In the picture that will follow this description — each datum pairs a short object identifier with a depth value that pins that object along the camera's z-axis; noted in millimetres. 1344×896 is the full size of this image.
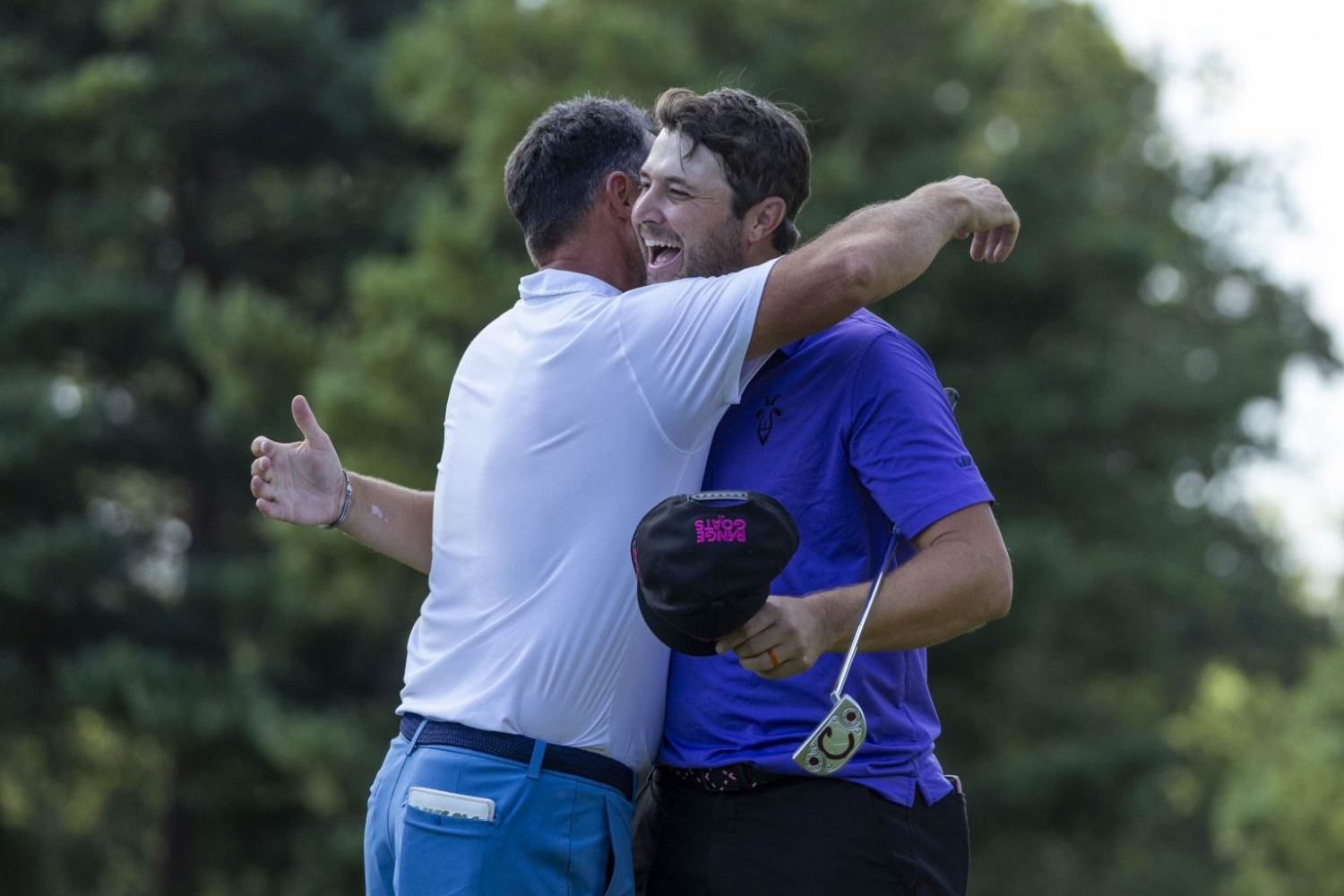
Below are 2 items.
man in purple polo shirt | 5797
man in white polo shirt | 6008
